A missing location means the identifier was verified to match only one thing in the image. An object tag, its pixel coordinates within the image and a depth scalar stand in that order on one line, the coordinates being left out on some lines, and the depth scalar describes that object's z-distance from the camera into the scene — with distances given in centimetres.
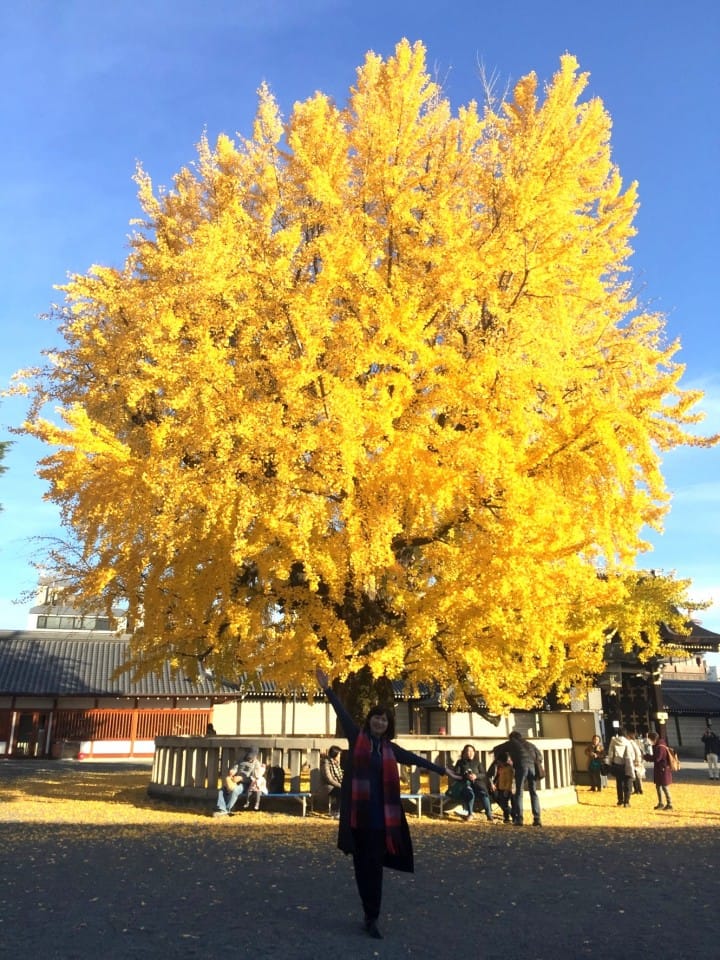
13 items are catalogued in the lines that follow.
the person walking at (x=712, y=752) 2003
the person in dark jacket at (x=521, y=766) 969
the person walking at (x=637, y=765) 1308
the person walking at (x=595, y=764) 1509
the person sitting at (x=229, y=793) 1005
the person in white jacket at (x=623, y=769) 1232
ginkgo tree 786
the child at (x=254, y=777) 1025
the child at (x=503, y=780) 999
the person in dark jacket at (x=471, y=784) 1019
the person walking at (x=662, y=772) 1215
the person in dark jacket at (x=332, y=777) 1012
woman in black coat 429
